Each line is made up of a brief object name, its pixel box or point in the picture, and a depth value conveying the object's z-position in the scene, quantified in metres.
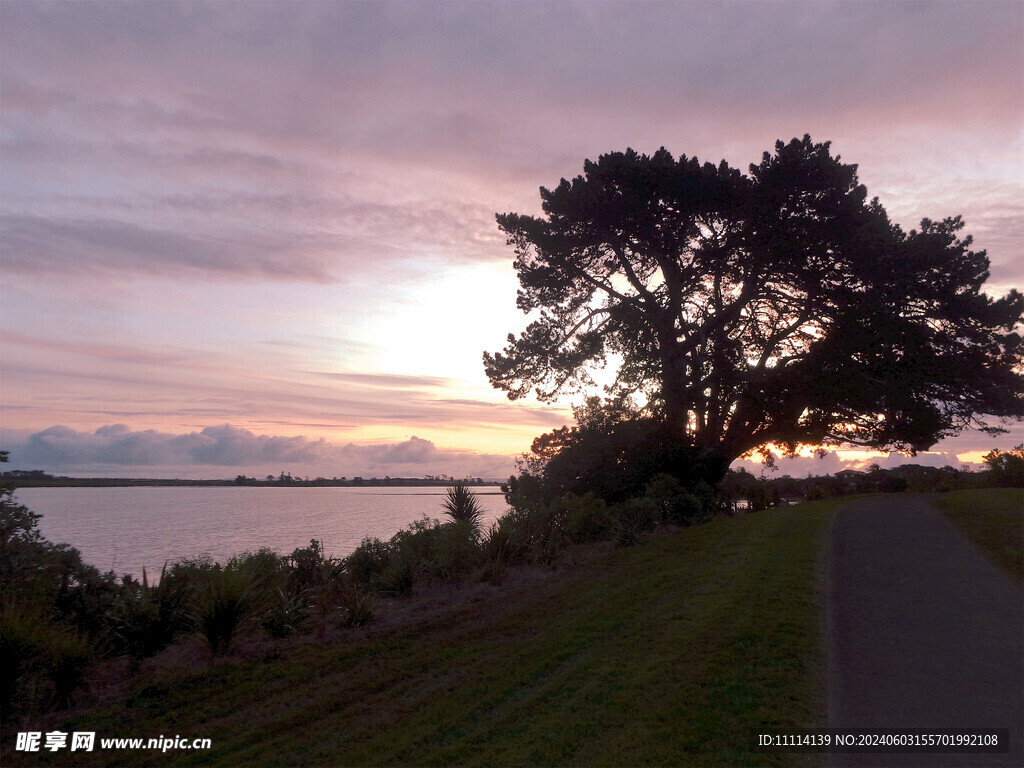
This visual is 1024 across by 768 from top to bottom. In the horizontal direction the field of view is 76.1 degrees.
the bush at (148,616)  8.91
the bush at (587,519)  19.72
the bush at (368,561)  15.05
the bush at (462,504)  19.88
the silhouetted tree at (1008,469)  26.14
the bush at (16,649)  7.04
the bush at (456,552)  14.86
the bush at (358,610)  10.70
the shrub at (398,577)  13.72
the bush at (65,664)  7.37
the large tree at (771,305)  22.86
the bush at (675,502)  22.12
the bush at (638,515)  19.75
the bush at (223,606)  9.05
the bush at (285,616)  10.03
